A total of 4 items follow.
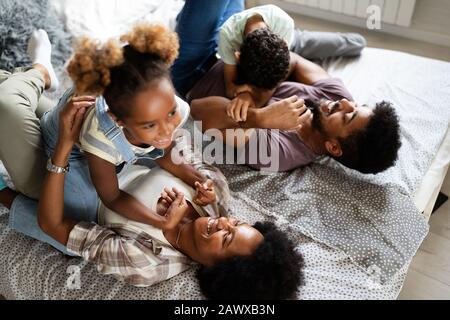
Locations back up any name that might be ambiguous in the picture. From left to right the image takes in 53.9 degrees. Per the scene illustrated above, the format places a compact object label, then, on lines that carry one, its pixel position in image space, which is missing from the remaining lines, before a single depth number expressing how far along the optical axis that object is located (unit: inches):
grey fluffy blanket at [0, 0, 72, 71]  61.8
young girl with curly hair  34.9
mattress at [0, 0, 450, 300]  44.1
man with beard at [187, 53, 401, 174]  51.6
